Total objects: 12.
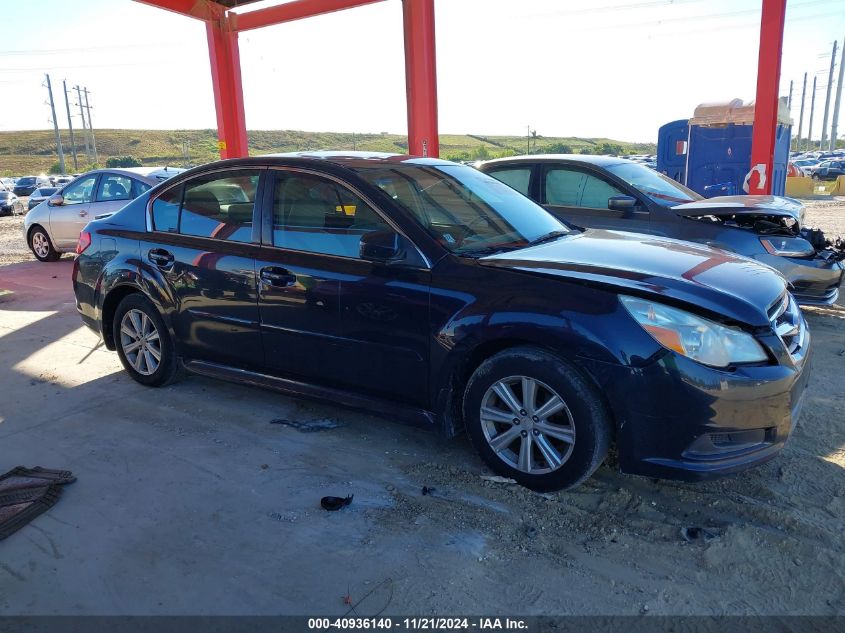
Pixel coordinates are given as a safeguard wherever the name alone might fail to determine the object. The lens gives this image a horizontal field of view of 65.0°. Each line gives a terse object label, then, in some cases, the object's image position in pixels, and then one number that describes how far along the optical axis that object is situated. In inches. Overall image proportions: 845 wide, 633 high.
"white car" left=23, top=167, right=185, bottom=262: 420.4
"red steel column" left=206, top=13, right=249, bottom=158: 498.3
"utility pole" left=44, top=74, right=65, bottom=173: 2850.1
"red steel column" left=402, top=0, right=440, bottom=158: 422.6
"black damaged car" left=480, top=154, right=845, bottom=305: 247.8
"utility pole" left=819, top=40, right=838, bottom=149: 2893.9
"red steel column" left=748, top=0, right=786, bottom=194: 356.8
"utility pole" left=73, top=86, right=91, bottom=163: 3454.7
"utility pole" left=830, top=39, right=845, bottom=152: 2755.4
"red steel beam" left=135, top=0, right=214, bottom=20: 445.7
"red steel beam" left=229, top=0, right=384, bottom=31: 458.9
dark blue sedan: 116.1
